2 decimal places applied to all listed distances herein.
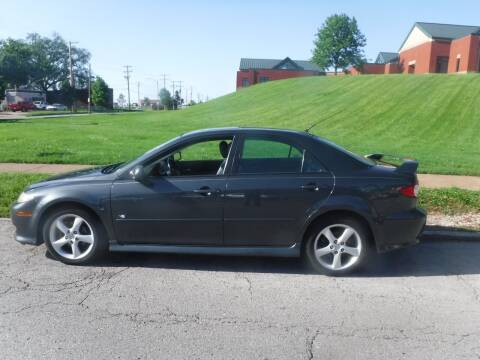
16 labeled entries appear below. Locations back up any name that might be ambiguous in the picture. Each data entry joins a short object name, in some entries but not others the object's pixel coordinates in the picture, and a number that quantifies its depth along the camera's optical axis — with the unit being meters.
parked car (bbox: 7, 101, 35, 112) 67.12
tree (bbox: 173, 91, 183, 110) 98.82
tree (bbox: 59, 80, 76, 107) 94.21
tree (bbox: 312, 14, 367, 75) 81.19
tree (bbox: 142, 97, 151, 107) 129.44
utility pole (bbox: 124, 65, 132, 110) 106.77
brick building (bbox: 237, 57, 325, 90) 84.50
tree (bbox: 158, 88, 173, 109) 95.38
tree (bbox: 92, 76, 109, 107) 86.02
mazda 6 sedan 4.55
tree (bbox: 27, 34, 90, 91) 101.00
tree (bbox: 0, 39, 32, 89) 88.25
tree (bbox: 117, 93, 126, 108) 127.50
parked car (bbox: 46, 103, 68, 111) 78.12
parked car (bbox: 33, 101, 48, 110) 76.06
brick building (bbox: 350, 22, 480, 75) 47.00
